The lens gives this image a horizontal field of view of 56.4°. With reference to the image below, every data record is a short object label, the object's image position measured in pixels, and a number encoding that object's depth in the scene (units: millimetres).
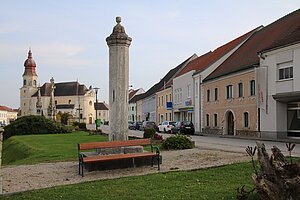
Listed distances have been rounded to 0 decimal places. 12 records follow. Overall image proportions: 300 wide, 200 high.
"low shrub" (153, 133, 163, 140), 16774
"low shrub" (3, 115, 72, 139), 30355
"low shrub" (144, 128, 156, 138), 18160
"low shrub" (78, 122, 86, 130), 39284
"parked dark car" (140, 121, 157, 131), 35193
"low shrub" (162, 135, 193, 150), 13269
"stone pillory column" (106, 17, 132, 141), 9272
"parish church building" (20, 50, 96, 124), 98072
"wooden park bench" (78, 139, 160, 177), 7944
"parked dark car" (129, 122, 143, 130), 42531
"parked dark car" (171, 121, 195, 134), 27968
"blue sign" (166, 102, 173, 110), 40207
